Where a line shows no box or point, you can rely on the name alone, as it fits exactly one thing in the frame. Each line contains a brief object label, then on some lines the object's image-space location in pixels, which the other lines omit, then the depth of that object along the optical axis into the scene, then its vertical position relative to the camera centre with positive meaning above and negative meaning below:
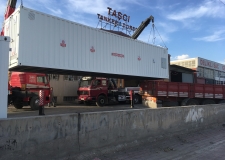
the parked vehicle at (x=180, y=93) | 13.89 -0.16
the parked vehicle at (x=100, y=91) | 17.38 -0.03
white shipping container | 8.14 +1.93
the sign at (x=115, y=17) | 28.17 +9.69
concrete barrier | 3.94 -0.95
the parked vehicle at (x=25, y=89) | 13.16 +0.13
